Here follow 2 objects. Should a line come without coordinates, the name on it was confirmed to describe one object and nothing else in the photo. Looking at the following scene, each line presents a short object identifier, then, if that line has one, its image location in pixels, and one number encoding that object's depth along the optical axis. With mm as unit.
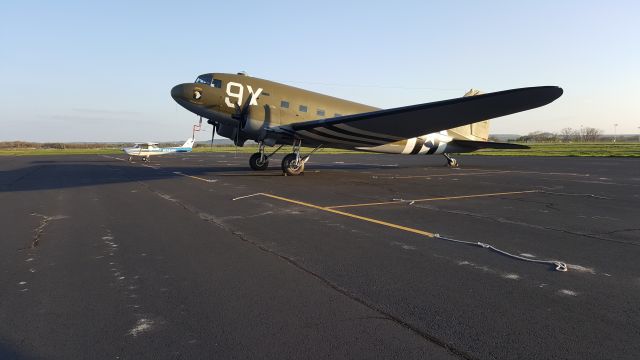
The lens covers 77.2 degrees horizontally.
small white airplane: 40844
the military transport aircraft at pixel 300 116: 14599
